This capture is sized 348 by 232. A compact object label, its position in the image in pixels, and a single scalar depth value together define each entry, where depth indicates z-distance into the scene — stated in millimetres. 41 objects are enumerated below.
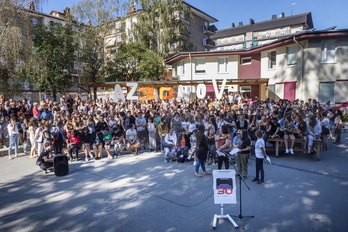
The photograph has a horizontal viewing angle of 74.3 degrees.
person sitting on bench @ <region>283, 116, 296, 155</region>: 9812
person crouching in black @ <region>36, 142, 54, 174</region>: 8531
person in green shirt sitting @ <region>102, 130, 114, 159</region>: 10681
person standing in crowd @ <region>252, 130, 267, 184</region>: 6964
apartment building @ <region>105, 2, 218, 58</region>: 34450
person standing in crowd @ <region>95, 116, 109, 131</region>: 11227
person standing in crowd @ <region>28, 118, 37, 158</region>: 10949
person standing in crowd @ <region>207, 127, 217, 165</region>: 9012
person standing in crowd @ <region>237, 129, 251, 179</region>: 7293
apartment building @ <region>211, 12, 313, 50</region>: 48325
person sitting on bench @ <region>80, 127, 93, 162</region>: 10531
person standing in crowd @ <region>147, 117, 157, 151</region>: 11641
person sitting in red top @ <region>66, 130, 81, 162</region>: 10289
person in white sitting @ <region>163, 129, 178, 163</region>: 9898
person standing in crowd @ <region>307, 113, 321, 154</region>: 9666
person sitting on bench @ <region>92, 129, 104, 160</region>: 10633
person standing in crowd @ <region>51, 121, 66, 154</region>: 10305
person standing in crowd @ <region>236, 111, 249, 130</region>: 11103
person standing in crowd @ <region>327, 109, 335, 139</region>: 13039
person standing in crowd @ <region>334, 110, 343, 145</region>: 11902
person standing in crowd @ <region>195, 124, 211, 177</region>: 7793
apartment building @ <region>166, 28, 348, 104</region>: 19062
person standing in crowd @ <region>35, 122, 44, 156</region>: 10344
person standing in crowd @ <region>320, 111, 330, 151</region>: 10742
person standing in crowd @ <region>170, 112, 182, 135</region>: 11375
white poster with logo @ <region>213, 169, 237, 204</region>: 4809
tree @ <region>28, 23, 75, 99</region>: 19877
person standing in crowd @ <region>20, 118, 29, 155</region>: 11634
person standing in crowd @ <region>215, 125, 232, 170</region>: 7903
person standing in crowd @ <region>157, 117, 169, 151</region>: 11976
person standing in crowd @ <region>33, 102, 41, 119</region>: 13482
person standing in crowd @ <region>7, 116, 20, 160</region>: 10781
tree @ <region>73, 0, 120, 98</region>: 29094
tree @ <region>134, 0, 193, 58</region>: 31109
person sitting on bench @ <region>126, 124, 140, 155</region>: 11359
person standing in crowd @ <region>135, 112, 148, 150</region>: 11984
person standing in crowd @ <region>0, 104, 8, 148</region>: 12375
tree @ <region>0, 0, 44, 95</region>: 14742
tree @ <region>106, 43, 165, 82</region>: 29922
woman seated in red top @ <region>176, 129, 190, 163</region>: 9789
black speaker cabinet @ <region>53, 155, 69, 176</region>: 8234
